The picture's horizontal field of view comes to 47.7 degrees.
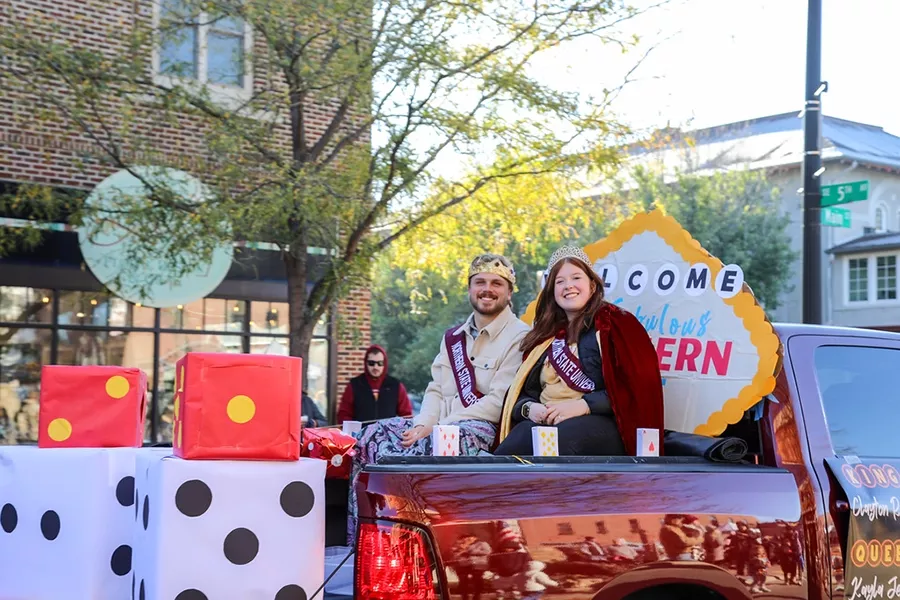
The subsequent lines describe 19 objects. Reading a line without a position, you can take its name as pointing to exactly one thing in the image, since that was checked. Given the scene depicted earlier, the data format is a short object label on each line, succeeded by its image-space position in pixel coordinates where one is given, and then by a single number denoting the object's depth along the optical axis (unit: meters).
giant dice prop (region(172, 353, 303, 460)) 3.21
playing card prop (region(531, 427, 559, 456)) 3.65
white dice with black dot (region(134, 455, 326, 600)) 3.08
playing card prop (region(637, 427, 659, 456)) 3.81
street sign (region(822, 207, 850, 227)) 10.59
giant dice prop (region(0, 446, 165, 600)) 3.73
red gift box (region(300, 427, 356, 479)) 4.17
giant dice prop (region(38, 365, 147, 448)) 4.00
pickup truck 2.88
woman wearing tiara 4.06
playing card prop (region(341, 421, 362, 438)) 4.60
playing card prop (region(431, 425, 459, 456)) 3.52
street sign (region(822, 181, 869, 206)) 10.25
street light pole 10.44
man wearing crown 4.48
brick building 12.73
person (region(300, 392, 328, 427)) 10.55
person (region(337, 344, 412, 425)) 9.91
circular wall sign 9.95
